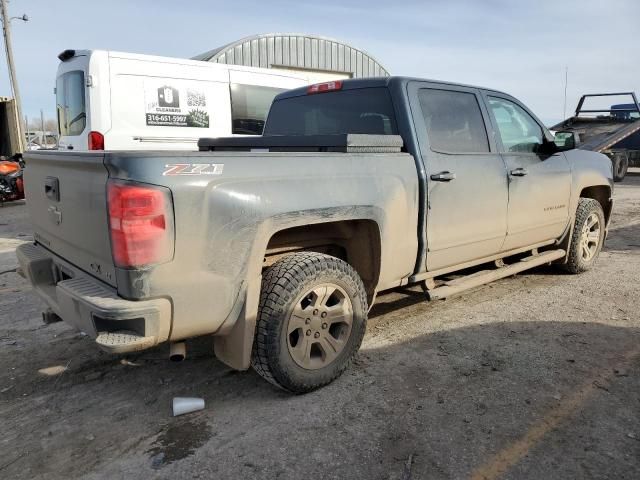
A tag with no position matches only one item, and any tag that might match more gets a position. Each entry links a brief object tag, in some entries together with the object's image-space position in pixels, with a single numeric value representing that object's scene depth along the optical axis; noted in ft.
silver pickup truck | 7.95
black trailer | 44.83
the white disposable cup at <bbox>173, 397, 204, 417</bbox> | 9.55
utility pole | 68.54
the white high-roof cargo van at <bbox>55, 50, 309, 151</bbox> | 25.22
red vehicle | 42.11
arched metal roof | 53.11
